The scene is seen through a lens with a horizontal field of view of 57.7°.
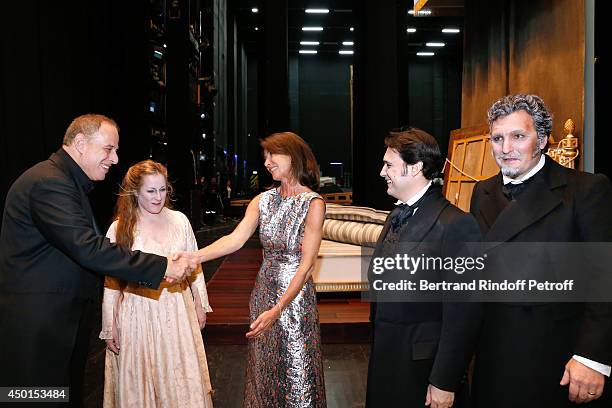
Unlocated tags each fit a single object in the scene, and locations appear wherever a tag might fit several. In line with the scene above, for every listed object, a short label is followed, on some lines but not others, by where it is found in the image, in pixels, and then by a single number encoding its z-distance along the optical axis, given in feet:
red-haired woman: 8.77
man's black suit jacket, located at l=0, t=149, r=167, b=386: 7.26
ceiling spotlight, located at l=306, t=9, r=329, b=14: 67.97
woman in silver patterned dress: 8.68
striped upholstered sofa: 17.74
